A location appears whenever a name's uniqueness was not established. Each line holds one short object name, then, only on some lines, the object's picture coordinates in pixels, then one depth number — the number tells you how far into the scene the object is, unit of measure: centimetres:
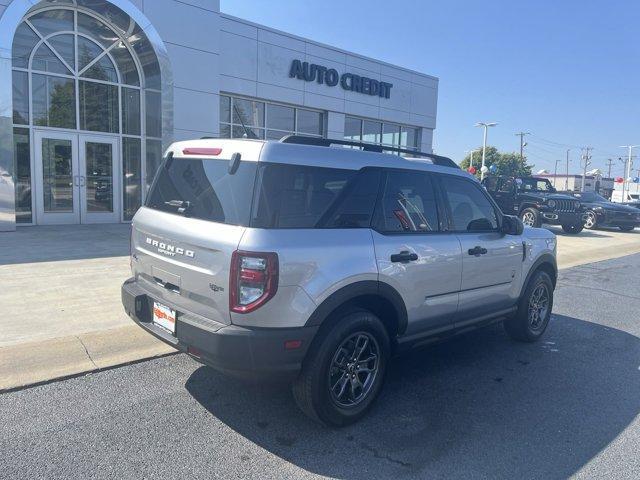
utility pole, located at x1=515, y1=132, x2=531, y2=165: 7950
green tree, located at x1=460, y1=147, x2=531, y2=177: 8588
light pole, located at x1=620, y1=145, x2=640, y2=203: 5249
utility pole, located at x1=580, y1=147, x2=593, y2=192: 8888
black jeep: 1744
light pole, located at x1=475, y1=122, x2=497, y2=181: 4991
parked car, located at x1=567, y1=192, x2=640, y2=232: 2031
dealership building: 1230
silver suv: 305
